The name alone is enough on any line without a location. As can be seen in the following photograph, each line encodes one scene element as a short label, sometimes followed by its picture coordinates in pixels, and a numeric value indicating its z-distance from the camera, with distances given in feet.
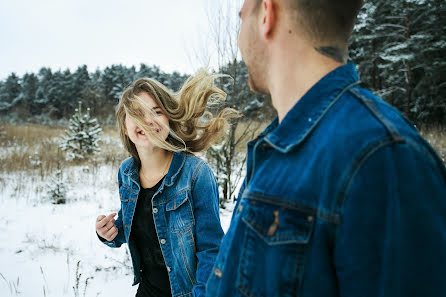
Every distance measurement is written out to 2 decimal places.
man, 1.88
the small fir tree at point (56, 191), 20.39
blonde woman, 5.97
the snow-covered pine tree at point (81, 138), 36.04
